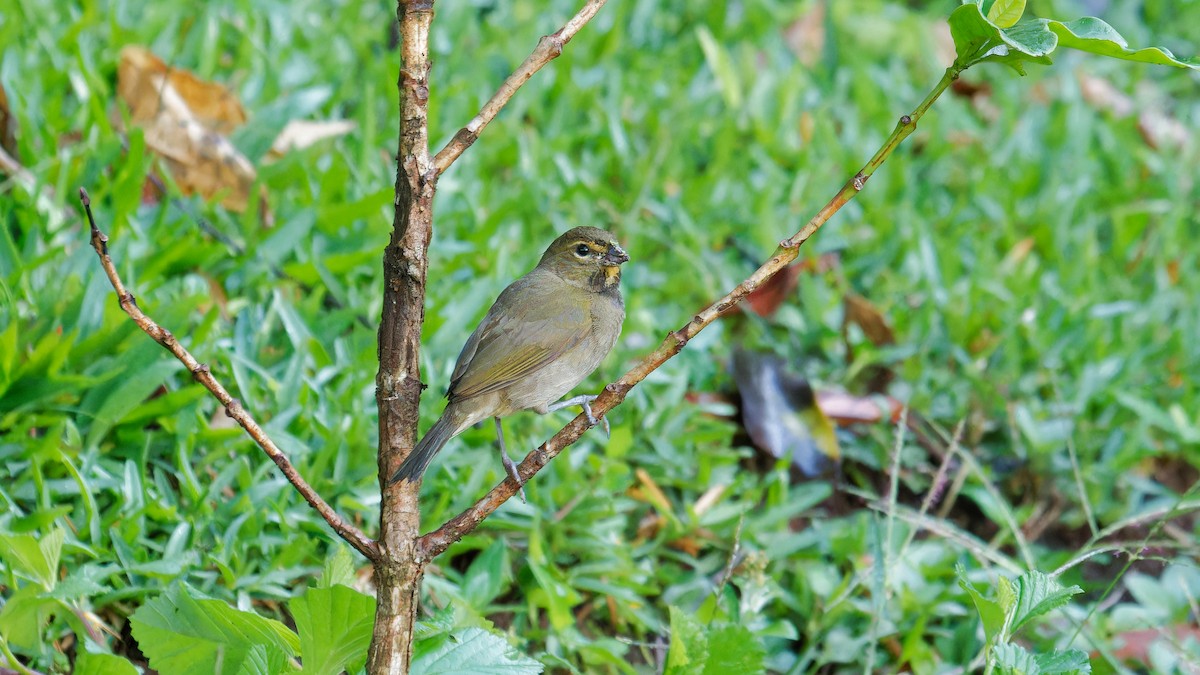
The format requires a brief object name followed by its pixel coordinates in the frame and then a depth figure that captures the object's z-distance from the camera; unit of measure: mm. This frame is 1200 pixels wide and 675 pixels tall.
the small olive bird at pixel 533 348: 6039
